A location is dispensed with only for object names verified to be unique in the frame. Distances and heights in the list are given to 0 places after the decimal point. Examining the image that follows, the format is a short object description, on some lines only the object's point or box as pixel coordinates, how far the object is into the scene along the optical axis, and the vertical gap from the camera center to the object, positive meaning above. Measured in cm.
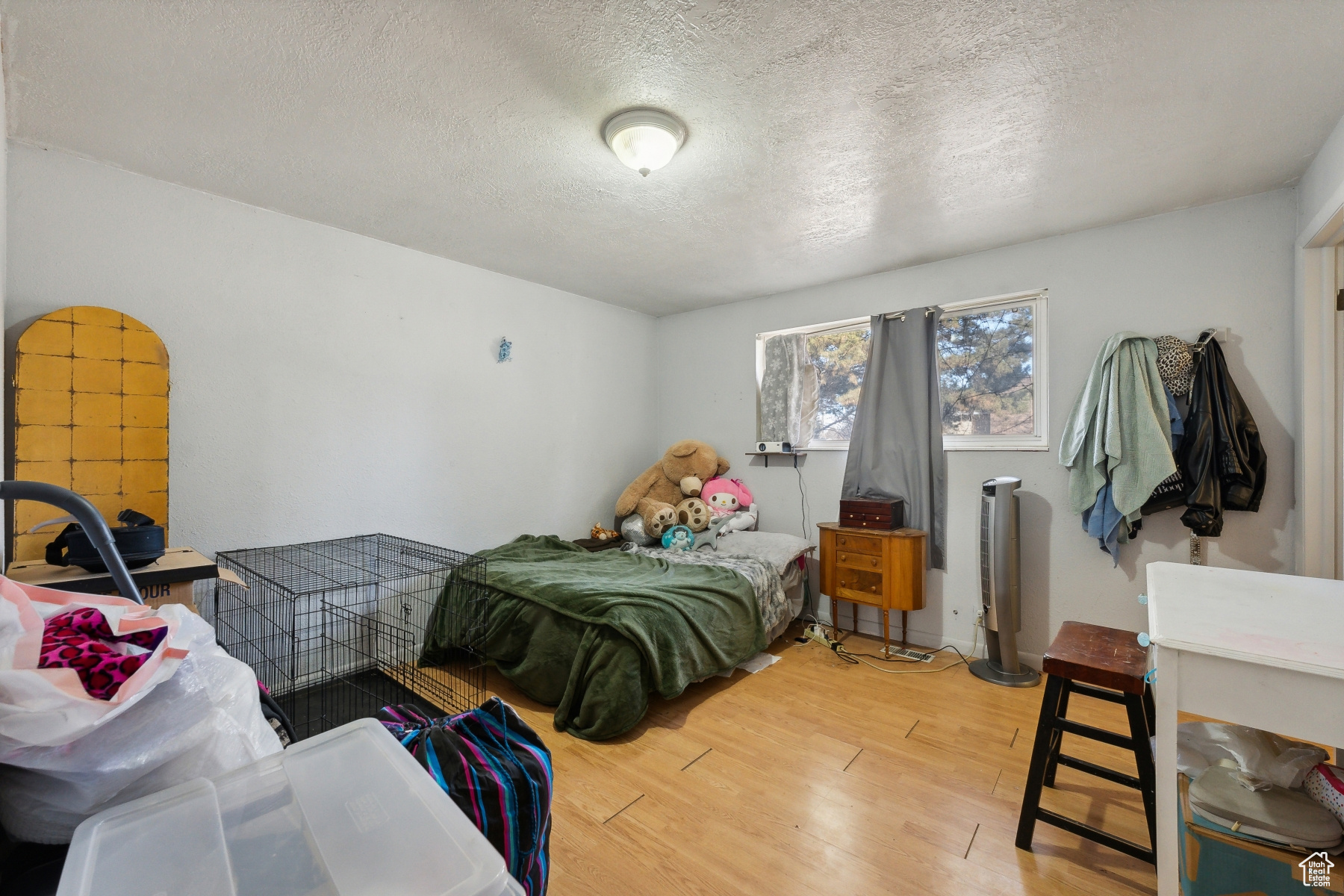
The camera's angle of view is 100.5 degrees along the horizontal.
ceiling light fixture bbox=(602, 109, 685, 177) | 188 +109
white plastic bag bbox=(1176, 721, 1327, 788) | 138 -79
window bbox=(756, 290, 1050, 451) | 309 +47
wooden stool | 160 -78
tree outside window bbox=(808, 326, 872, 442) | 376 +52
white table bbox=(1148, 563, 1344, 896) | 105 -43
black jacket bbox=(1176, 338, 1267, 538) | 244 +0
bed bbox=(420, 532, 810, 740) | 238 -82
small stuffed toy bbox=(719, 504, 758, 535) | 390 -50
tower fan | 285 -67
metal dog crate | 247 -87
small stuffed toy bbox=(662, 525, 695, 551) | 376 -60
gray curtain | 332 +14
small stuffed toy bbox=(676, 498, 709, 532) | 390 -45
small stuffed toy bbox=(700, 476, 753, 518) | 409 -33
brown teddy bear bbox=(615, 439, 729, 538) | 414 -21
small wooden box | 326 -37
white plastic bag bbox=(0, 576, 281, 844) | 52 -30
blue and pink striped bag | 84 -51
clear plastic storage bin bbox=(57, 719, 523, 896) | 49 -38
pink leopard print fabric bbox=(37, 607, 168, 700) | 59 -23
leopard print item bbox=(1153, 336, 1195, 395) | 259 +41
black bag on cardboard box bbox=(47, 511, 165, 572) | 175 -32
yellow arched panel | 201 +13
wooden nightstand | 315 -67
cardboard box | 168 -40
